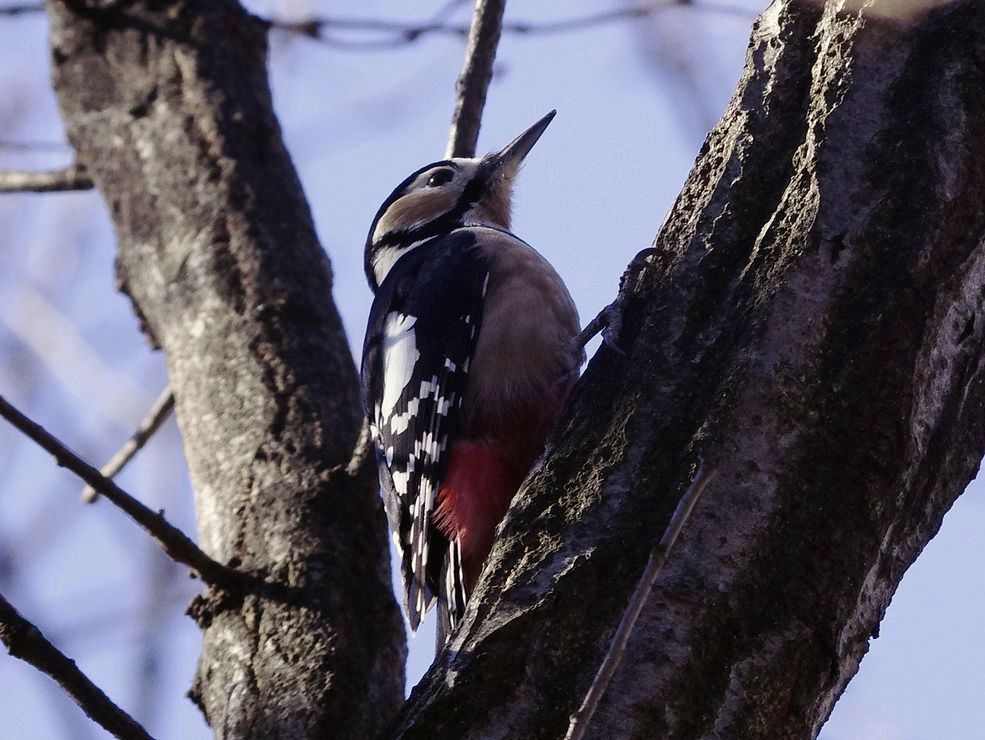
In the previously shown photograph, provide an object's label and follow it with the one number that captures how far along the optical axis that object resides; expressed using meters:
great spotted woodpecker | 6.09
